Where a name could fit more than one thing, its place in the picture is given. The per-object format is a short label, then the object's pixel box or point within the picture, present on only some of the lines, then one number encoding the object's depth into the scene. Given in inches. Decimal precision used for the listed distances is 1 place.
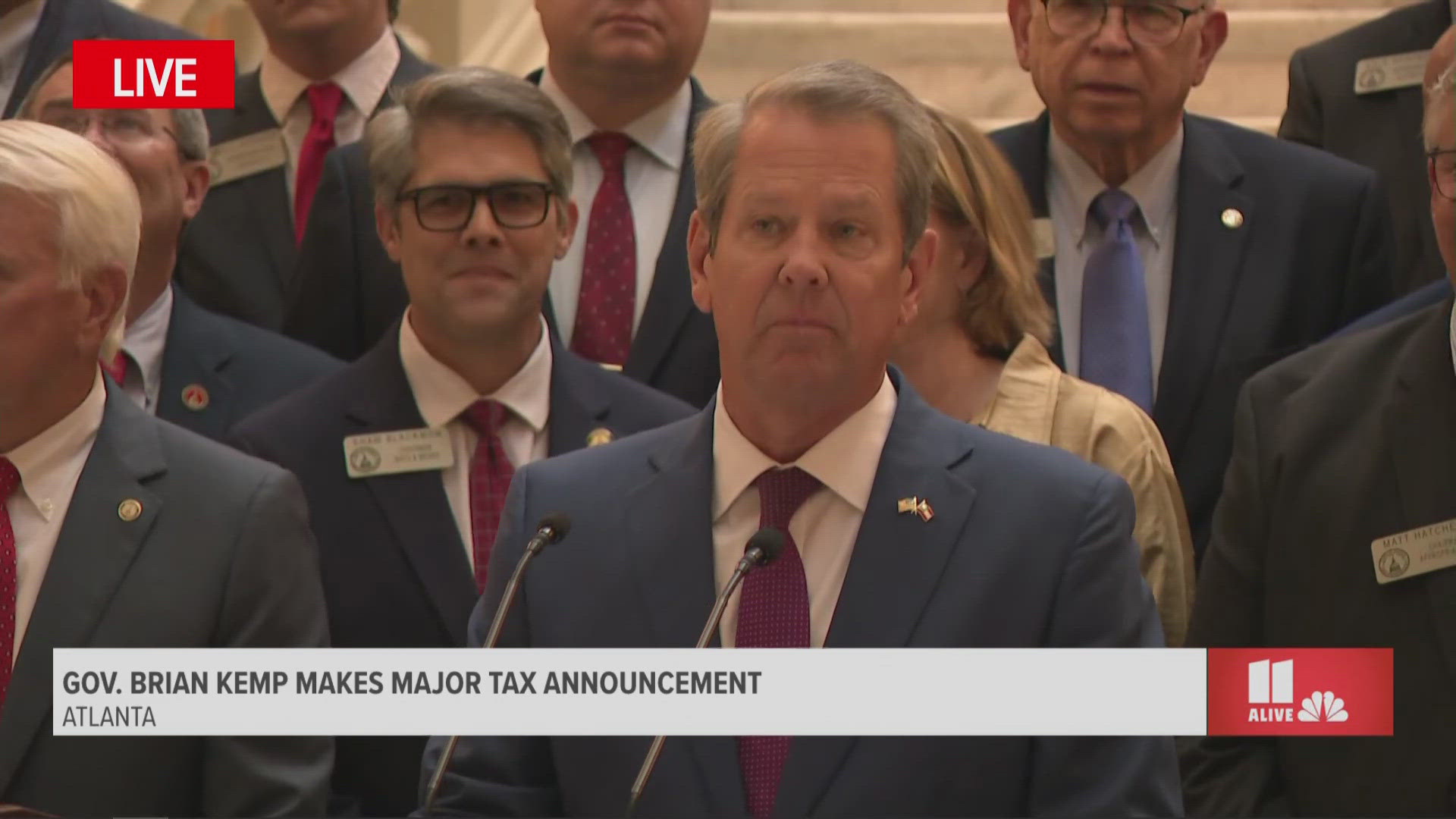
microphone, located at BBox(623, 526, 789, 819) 182.2
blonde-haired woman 257.9
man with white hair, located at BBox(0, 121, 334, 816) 213.9
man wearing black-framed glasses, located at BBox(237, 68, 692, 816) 265.0
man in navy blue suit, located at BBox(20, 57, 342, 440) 285.4
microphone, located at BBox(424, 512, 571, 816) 180.5
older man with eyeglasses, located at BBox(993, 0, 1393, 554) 293.4
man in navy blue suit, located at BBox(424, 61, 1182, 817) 191.3
